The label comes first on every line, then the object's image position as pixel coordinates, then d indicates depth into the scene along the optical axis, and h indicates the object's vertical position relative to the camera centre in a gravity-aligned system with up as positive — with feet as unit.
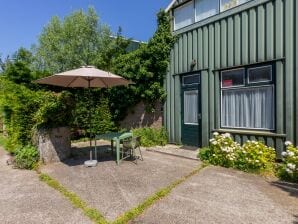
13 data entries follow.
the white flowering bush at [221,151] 21.25 -4.10
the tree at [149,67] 31.27 +5.35
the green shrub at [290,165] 17.35 -4.39
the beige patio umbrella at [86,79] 19.42 +2.51
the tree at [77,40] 54.65 +15.20
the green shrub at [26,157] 21.97 -4.42
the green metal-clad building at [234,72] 20.67 +3.31
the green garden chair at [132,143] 22.40 -3.37
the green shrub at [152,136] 31.35 -3.85
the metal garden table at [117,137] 21.99 -2.74
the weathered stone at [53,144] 23.17 -3.46
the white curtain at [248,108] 22.21 -0.30
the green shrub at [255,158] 19.51 -4.28
